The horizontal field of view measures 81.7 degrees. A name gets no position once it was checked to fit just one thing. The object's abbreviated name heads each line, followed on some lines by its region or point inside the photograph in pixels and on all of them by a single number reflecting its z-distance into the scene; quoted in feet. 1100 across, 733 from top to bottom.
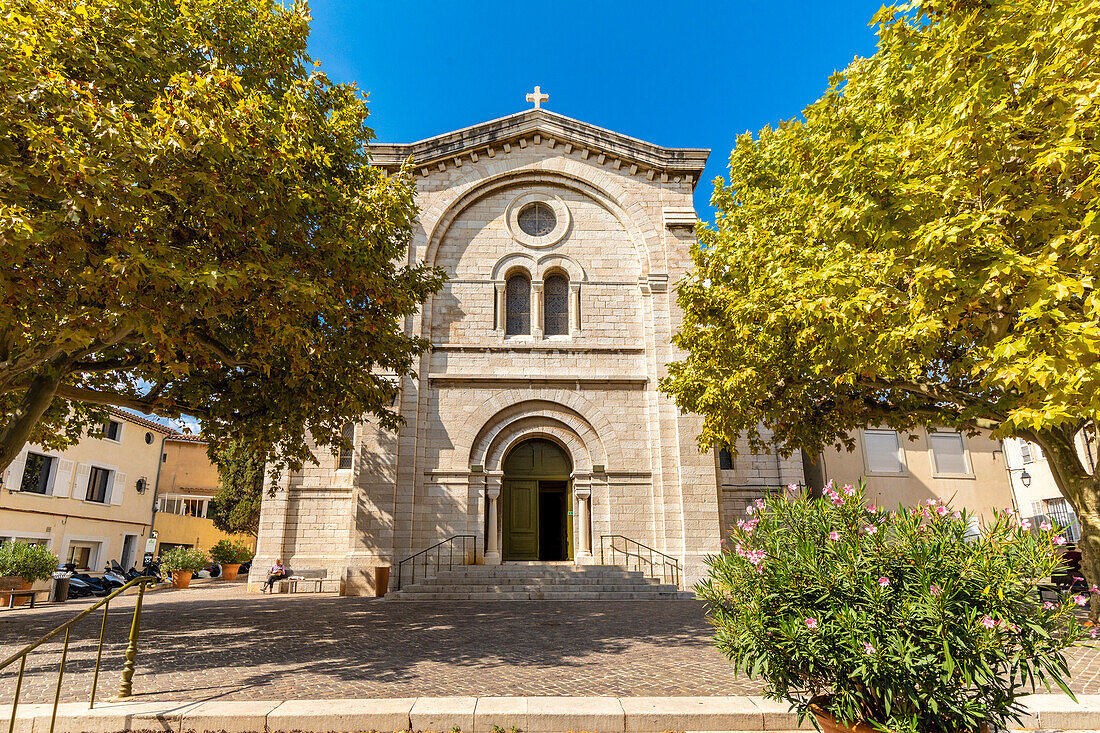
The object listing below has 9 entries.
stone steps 49.37
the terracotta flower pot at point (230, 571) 94.48
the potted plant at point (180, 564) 74.69
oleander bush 12.40
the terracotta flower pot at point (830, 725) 13.41
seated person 56.49
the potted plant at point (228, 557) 94.68
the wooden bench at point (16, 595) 51.55
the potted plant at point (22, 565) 53.78
